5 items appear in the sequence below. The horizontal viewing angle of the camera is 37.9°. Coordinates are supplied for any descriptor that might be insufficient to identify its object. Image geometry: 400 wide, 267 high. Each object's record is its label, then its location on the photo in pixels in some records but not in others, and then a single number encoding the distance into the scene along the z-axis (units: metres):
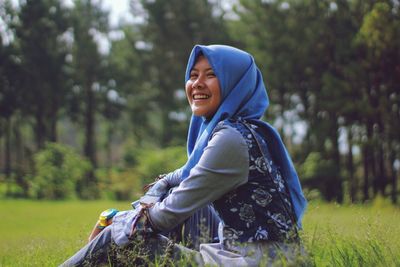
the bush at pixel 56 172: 17.30
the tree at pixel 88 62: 28.67
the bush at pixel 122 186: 18.09
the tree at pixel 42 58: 26.94
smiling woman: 2.66
